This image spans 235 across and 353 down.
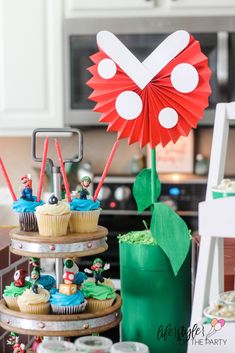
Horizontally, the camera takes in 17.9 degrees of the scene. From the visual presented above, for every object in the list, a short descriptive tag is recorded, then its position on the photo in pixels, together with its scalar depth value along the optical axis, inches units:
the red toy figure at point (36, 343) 59.3
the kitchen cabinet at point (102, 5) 145.8
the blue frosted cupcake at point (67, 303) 54.7
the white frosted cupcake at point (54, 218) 55.5
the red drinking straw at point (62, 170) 56.9
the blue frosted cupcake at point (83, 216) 57.7
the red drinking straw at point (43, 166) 55.5
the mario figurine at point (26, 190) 60.0
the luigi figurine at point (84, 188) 58.8
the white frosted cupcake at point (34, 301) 55.2
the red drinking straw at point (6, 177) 58.1
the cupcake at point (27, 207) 58.6
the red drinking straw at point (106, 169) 57.4
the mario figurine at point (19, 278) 58.4
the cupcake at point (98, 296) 56.7
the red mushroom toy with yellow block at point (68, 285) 55.3
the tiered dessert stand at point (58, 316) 54.2
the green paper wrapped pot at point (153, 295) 58.7
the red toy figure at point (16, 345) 57.7
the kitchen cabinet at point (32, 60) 152.3
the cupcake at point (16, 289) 57.4
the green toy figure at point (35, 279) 56.3
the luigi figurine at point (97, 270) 58.8
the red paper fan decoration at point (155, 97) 58.0
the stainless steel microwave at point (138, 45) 141.0
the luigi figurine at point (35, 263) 58.2
